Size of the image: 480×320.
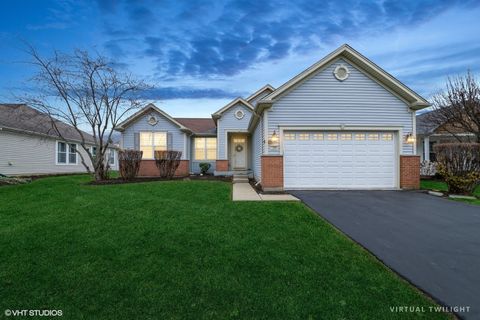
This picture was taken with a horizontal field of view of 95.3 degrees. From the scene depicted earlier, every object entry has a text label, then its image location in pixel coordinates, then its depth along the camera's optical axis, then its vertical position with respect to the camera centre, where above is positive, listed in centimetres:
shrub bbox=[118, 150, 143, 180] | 1171 -11
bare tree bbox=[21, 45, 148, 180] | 1110 +383
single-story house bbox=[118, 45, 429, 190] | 939 +138
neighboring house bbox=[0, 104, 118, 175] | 1439 +113
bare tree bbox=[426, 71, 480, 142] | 1359 +358
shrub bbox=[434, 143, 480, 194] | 860 -27
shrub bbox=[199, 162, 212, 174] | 1617 -47
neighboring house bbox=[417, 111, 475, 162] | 1652 +188
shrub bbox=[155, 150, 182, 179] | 1255 -6
